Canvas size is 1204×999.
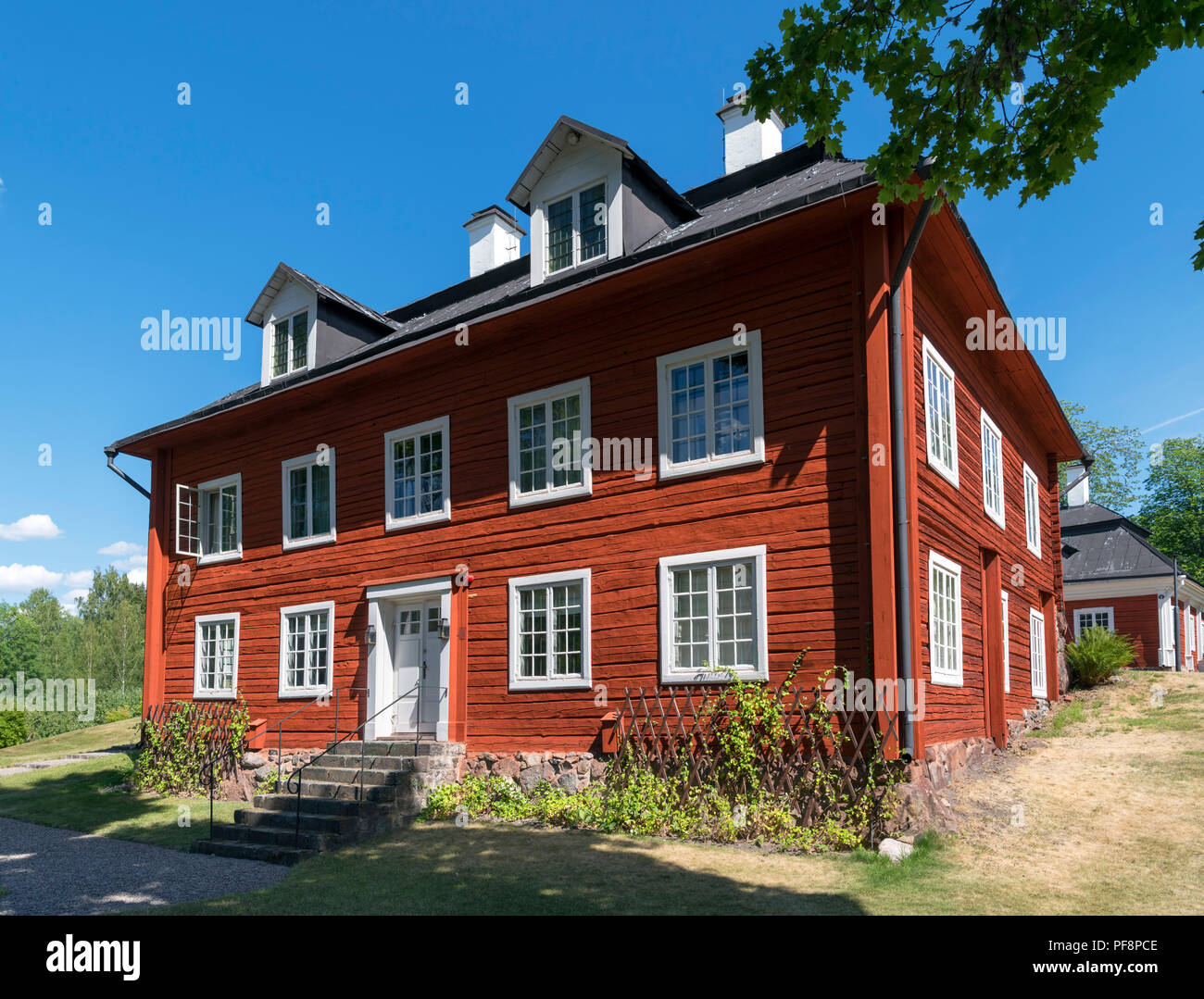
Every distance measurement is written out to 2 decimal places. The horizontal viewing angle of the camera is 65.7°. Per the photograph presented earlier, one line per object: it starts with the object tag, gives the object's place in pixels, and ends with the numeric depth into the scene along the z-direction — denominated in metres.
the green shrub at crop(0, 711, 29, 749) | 27.39
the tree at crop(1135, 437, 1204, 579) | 50.91
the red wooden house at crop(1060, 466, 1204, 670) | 30.70
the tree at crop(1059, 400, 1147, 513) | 52.75
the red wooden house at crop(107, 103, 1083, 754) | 10.59
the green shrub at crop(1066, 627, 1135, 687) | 21.45
